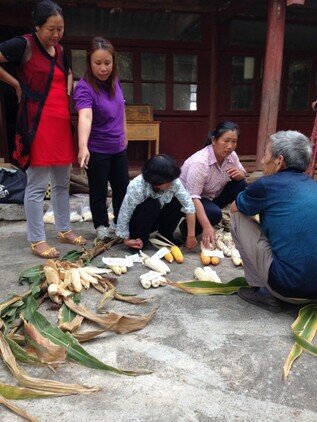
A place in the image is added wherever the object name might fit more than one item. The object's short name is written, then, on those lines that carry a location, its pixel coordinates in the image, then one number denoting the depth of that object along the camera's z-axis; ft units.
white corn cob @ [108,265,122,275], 9.30
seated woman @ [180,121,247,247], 10.12
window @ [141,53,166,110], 21.33
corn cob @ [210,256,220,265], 10.14
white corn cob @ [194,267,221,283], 9.02
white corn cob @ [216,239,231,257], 10.78
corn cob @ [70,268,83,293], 8.12
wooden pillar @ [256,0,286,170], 16.56
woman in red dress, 8.59
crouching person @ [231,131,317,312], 6.77
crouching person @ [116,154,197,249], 9.40
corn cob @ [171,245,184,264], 10.19
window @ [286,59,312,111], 23.43
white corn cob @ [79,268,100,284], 8.53
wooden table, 20.47
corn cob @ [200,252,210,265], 10.09
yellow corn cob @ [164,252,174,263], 10.27
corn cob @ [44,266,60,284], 8.01
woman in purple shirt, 9.48
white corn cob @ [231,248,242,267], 10.18
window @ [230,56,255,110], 22.64
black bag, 14.48
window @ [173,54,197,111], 21.75
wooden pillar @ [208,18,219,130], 21.40
